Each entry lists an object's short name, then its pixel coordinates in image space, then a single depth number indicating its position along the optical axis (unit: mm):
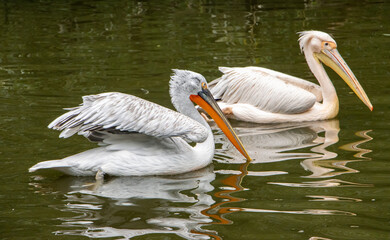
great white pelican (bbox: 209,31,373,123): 13711
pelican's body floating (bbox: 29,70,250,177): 9953
